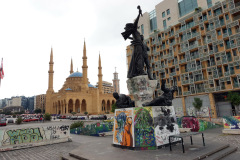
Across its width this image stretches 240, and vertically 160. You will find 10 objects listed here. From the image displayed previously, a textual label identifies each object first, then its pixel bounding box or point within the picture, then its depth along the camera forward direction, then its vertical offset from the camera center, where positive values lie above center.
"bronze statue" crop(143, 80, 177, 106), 7.62 +0.15
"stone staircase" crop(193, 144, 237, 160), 5.88 -2.20
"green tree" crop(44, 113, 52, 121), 38.38 -2.31
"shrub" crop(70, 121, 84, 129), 18.72 -2.24
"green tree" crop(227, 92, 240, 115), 23.88 +0.10
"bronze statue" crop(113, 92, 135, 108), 8.25 +0.13
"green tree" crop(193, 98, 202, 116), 28.45 -0.67
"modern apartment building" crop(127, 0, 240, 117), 27.33 +9.89
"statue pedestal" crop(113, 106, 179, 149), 6.73 -1.08
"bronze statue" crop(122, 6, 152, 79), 9.62 +3.27
